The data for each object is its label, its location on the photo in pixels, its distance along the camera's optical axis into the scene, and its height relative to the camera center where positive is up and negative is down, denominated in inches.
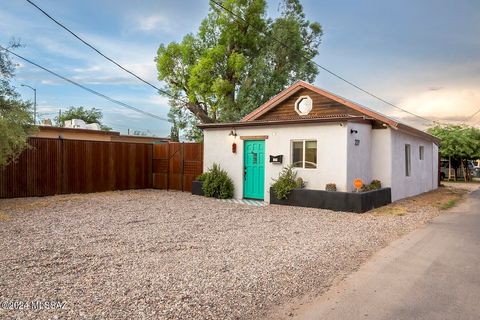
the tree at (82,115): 1760.3 +225.0
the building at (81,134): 685.9 +53.1
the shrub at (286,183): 441.1 -30.3
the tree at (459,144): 959.6 +40.2
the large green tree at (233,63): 887.1 +255.1
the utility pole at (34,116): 430.6 +52.2
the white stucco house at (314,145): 425.1 +17.9
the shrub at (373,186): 448.5 -34.8
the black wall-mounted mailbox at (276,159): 461.9 -0.3
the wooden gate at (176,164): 583.8 -9.6
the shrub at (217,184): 502.9 -36.4
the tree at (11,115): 367.6 +48.5
